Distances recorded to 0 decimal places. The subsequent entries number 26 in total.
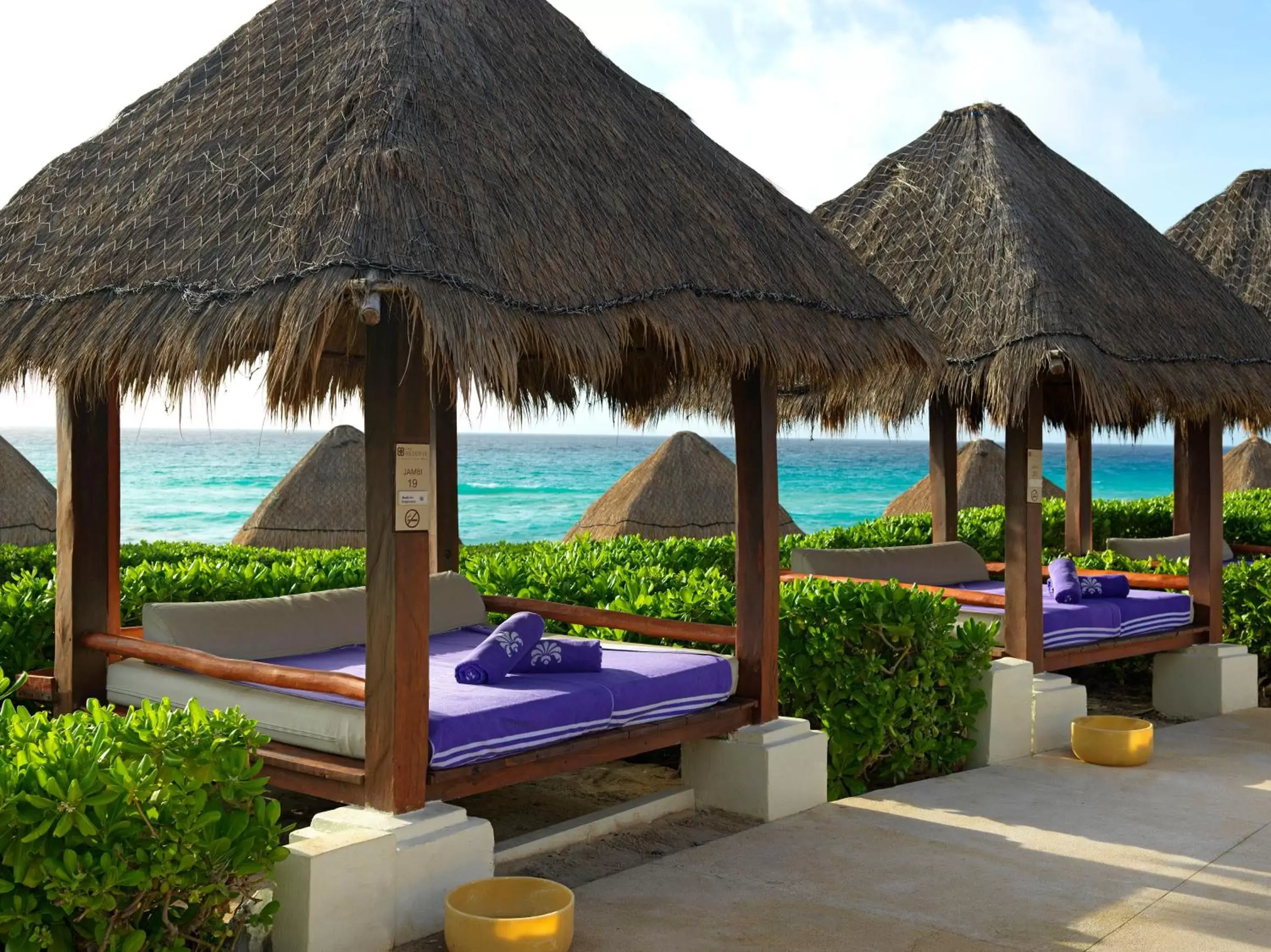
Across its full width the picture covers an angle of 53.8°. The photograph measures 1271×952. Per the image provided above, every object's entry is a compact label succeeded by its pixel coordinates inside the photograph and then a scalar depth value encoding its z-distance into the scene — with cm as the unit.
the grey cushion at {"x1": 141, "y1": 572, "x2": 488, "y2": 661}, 474
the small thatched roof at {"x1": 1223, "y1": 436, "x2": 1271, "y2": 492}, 1955
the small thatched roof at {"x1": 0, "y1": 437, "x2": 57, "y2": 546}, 1282
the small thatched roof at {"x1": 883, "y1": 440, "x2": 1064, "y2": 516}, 1680
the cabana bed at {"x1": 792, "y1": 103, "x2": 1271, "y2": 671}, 636
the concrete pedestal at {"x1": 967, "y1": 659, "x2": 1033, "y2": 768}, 593
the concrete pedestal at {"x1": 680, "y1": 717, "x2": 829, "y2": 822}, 488
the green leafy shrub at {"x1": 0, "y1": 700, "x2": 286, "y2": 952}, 266
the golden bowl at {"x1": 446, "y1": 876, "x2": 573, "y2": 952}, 323
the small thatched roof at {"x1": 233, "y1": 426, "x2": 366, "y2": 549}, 1450
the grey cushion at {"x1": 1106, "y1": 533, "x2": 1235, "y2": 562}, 992
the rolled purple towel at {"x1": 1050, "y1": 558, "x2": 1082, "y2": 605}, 693
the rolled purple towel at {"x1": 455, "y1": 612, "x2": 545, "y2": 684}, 430
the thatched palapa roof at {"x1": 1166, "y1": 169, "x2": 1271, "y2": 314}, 1043
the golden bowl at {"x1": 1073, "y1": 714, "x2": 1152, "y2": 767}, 582
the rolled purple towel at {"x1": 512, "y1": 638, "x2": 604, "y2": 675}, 444
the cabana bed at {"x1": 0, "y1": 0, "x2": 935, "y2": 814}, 363
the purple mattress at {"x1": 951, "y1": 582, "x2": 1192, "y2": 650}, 667
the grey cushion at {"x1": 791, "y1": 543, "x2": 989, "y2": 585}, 735
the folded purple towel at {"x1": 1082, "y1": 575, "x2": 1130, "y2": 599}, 714
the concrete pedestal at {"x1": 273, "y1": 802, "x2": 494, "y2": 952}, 334
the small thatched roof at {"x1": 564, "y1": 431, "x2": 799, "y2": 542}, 1530
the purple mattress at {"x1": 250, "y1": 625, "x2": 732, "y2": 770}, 388
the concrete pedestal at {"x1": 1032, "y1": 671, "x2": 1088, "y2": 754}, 630
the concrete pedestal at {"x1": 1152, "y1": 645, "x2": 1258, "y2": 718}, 739
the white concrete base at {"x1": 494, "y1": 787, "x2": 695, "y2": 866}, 430
